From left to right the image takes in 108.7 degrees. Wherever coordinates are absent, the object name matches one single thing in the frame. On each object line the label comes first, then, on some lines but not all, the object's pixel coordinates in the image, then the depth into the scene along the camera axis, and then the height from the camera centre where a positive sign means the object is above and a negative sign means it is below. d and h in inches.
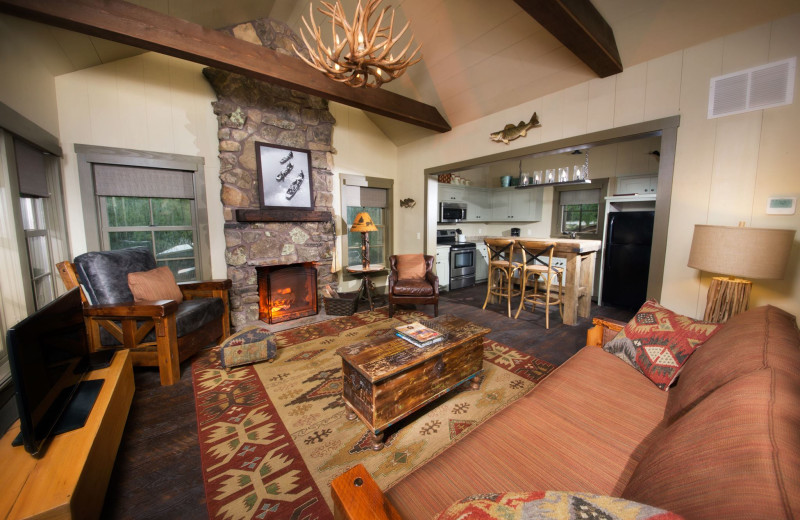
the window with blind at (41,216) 87.7 +4.5
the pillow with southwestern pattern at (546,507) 19.2 -20.3
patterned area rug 55.2 -49.7
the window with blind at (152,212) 118.6 +7.2
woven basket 152.6 -41.3
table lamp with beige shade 67.1 -7.7
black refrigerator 154.1 -17.0
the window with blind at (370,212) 186.4 +10.5
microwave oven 215.5 +12.1
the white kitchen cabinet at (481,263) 229.9 -28.2
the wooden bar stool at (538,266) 140.6 -20.0
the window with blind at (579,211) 201.0 +11.7
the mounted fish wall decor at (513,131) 129.1 +45.9
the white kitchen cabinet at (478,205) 234.7 +19.3
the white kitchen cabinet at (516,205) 222.5 +18.3
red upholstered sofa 22.7 -28.5
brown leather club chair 146.9 -28.2
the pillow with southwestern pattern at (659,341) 59.6 -25.5
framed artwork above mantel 144.5 +26.7
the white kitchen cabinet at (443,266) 203.0 -26.8
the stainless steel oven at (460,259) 211.0 -23.4
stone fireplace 134.9 +32.3
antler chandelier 67.9 +43.9
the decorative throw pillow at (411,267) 160.1 -21.7
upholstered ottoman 97.8 -41.3
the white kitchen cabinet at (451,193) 218.6 +27.0
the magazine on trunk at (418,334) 76.6 -29.5
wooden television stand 36.4 -34.4
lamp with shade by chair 162.1 +2.3
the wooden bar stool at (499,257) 150.8 -17.2
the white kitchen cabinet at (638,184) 161.4 +24.9
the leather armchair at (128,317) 86.8 -28.1
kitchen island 137.0 -20.8
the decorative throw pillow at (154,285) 96.7 -19.8
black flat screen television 41.9 -24.9
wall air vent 76.4 +38.6
